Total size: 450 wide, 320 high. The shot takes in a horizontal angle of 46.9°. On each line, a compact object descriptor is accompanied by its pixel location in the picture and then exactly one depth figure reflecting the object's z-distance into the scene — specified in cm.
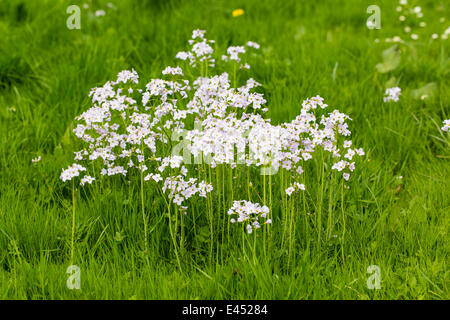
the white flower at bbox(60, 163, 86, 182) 273
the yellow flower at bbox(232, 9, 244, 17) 593
